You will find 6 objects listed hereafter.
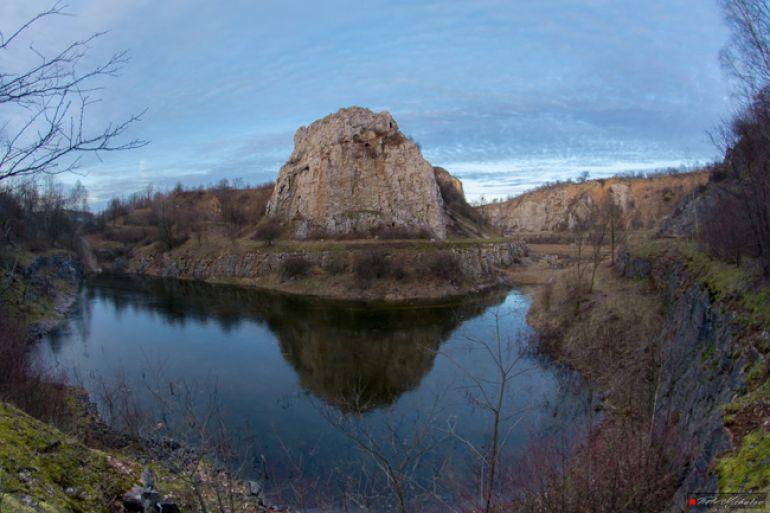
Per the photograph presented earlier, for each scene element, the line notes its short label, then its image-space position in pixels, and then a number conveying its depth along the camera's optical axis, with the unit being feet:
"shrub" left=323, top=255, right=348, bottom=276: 139.53
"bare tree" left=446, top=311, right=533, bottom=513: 32.31
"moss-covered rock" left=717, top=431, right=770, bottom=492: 15.29
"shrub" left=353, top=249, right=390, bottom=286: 131.03
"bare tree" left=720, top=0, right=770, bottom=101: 28.19
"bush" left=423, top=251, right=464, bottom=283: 133.69
